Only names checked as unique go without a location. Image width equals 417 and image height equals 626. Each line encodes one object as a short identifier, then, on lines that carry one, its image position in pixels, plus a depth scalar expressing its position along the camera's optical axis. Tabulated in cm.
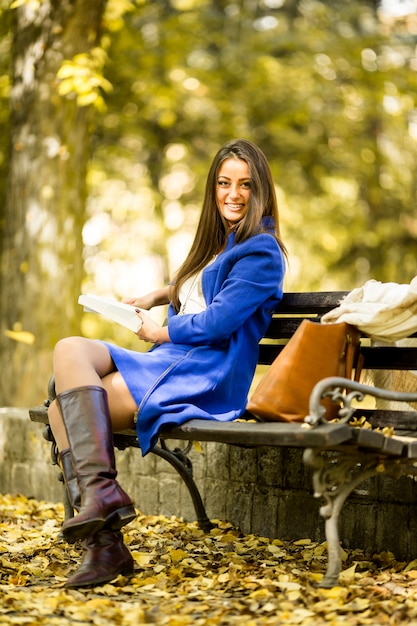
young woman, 692
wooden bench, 642
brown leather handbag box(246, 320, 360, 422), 712
